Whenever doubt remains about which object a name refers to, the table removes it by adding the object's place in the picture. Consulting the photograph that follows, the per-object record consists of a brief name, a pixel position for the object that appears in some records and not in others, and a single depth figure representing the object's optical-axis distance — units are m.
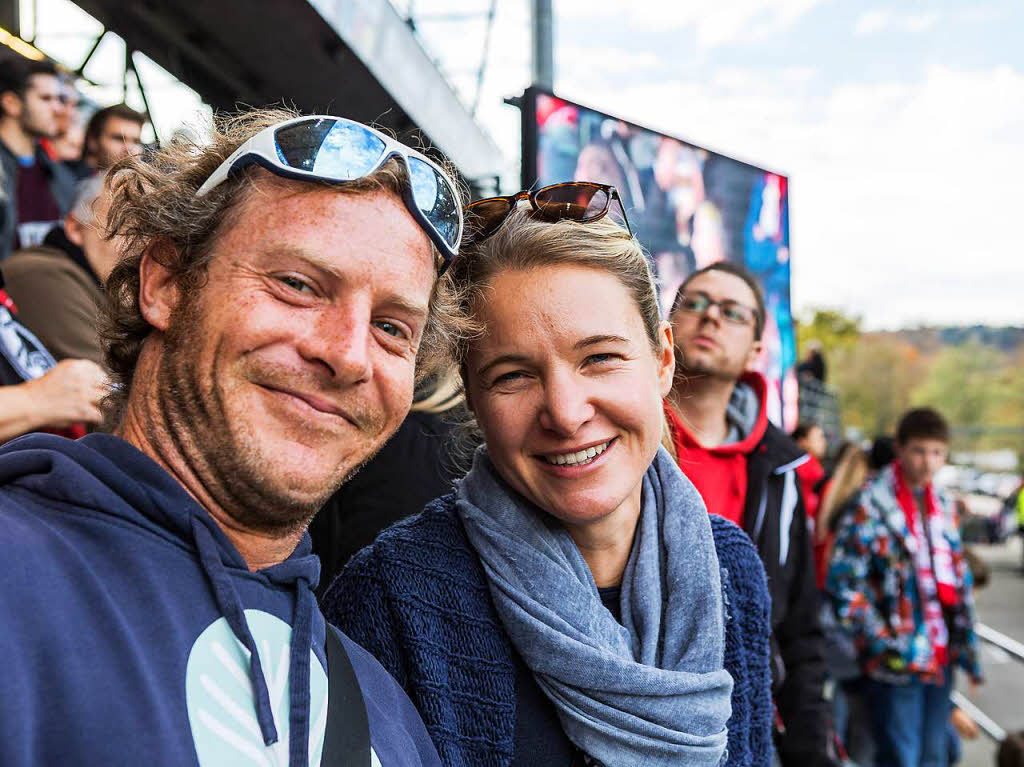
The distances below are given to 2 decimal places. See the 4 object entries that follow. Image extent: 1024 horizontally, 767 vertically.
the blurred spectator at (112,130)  3.82
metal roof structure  5.91
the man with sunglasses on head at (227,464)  1.04
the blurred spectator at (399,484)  2.43
